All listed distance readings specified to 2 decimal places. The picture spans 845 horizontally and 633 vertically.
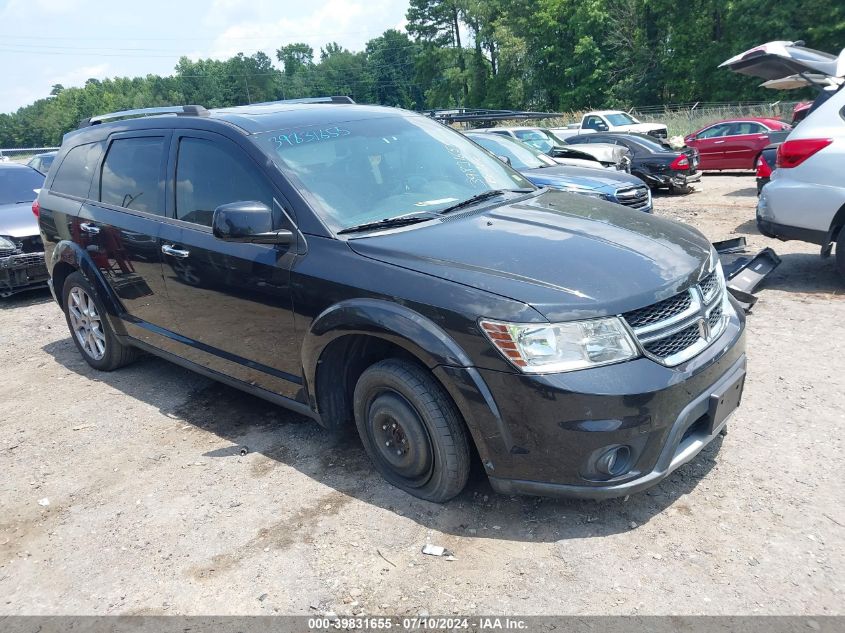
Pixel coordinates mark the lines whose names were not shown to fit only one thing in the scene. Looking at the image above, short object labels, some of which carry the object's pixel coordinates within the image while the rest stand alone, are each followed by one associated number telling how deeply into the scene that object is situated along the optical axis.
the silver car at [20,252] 7.98
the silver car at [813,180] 6.01
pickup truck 21.31
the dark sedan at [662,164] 14.34
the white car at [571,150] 13.55
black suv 2.71
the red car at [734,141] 17.17
